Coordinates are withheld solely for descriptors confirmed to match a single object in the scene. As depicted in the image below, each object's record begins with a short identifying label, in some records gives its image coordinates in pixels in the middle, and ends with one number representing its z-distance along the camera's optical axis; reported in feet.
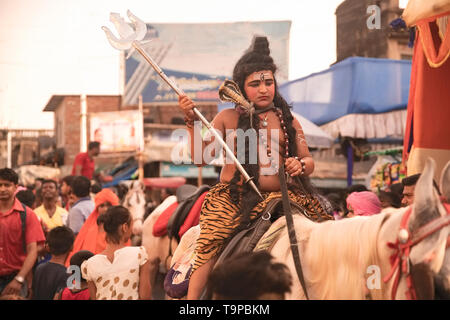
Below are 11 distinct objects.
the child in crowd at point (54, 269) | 16.34
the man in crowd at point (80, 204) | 22.94
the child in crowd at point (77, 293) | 14.69
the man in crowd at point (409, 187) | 14.24
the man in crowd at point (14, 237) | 16.56
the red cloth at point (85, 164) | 31.50
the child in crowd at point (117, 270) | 13.71
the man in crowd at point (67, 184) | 25.16
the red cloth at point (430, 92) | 14.90
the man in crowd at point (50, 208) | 24.45
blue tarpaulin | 36.47
